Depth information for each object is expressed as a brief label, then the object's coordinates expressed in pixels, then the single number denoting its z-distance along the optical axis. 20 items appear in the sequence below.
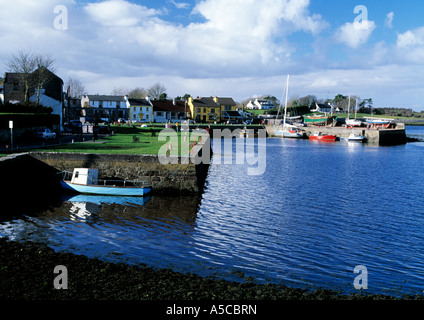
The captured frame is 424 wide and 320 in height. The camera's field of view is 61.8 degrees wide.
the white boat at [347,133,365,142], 84.81
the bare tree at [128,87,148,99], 155.50
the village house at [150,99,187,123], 110.75
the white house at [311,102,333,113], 190.38
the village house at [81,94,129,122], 109.00
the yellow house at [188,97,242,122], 118.50
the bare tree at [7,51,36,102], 55.94
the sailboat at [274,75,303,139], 93.06
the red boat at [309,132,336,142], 88.19
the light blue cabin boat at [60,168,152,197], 24.62
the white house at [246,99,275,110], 199.75
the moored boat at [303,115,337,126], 109.88
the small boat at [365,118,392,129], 102.04
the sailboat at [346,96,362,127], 101.75
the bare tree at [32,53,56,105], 57.53
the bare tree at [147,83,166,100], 151.75
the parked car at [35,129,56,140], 39.59
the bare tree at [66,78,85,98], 138.62
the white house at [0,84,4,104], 63.97
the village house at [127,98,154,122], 107.94
